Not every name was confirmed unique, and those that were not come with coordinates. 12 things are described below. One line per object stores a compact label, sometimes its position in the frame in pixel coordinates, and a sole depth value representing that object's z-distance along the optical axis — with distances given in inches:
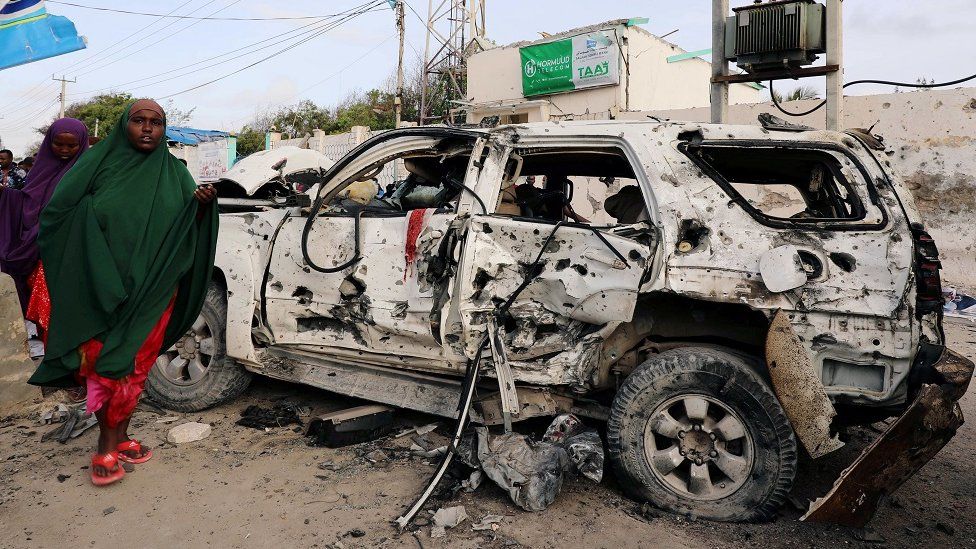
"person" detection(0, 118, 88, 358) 160.1
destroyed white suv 102.1
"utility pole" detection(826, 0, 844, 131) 210.7
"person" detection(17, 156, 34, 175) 354.5
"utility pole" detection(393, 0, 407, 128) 809.9
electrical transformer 210.5
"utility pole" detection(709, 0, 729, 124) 229.8
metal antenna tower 854.5
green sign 626.8
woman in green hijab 119.4
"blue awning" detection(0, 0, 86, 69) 230.8
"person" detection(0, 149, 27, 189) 323.9
